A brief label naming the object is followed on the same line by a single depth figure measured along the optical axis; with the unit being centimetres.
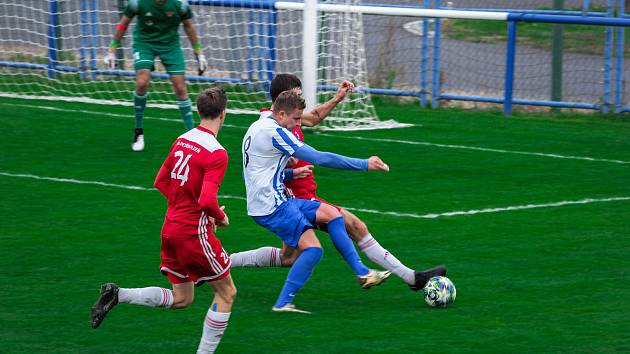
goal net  3142
